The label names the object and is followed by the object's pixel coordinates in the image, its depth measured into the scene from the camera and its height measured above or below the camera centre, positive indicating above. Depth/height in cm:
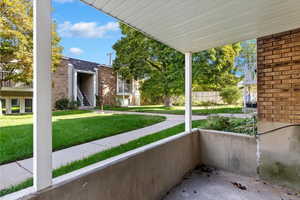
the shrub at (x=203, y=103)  1112 -24
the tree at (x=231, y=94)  1071 +38
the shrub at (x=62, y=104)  1050 -25
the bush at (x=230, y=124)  326 -54
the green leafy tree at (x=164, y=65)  938 +227
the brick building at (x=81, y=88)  919 +88
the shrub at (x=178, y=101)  1381 -10
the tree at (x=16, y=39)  644 +255
